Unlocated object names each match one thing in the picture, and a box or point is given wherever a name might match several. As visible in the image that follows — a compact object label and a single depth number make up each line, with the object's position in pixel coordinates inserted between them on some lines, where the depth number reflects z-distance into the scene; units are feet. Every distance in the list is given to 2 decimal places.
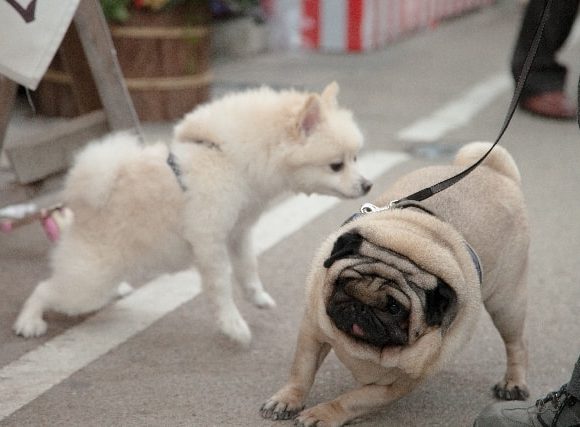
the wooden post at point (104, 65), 9.66
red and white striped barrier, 22.89
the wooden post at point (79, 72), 10.46
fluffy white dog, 8.07
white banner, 7.91
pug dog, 6.08
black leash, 6.46
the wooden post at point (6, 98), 9.12
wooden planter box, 15.24
